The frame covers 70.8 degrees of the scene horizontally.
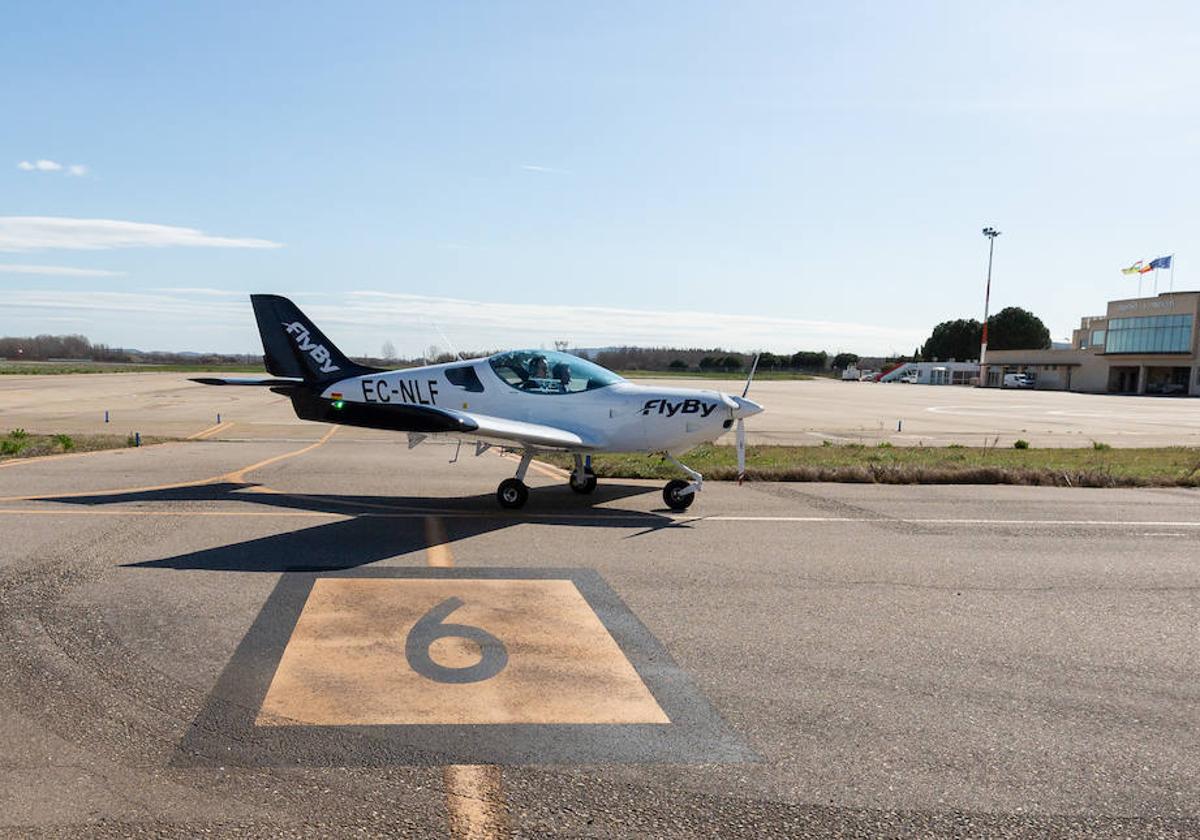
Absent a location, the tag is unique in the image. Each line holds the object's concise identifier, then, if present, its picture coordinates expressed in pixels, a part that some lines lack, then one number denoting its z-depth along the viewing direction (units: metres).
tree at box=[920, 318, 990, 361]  144.88
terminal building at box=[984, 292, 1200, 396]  91.06
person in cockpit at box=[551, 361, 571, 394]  12.74
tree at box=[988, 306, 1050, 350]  141.75
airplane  12.05
